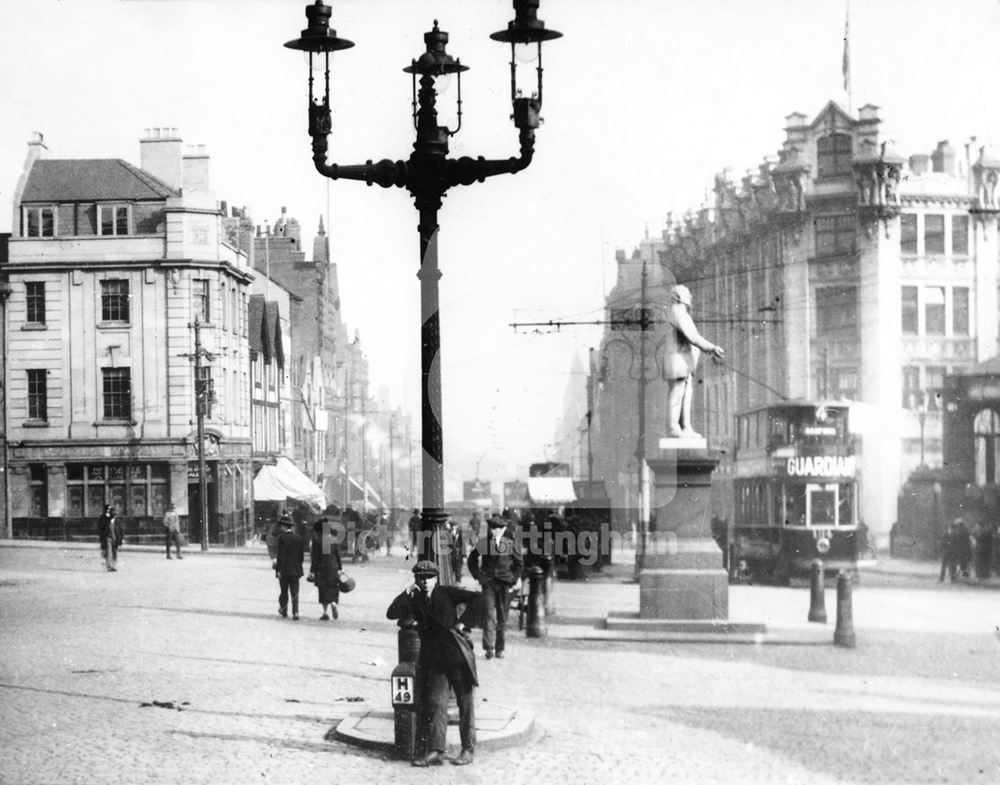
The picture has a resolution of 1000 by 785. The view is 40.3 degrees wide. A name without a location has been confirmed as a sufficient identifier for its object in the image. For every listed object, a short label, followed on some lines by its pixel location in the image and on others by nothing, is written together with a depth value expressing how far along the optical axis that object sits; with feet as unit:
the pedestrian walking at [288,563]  69.82
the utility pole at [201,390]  80.79
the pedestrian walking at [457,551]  72.28
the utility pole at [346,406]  166.87
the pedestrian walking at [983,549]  105.19
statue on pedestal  65.87
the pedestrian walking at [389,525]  145.02
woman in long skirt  70.95
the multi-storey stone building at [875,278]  160.45
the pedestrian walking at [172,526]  93.09
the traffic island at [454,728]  36.42
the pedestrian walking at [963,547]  104.47
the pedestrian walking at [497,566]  58.70
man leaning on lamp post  35.01
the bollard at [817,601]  69.67
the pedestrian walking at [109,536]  86.17
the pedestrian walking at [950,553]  103.86
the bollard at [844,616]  59.47
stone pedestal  64.64
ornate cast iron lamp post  36.14
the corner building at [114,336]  70.54
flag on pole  104.32
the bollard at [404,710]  35.27
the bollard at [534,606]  63.52
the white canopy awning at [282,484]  118.01
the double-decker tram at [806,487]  98.12
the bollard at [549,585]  69.78
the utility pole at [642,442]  108.70
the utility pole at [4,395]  67.23
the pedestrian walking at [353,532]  127.85
